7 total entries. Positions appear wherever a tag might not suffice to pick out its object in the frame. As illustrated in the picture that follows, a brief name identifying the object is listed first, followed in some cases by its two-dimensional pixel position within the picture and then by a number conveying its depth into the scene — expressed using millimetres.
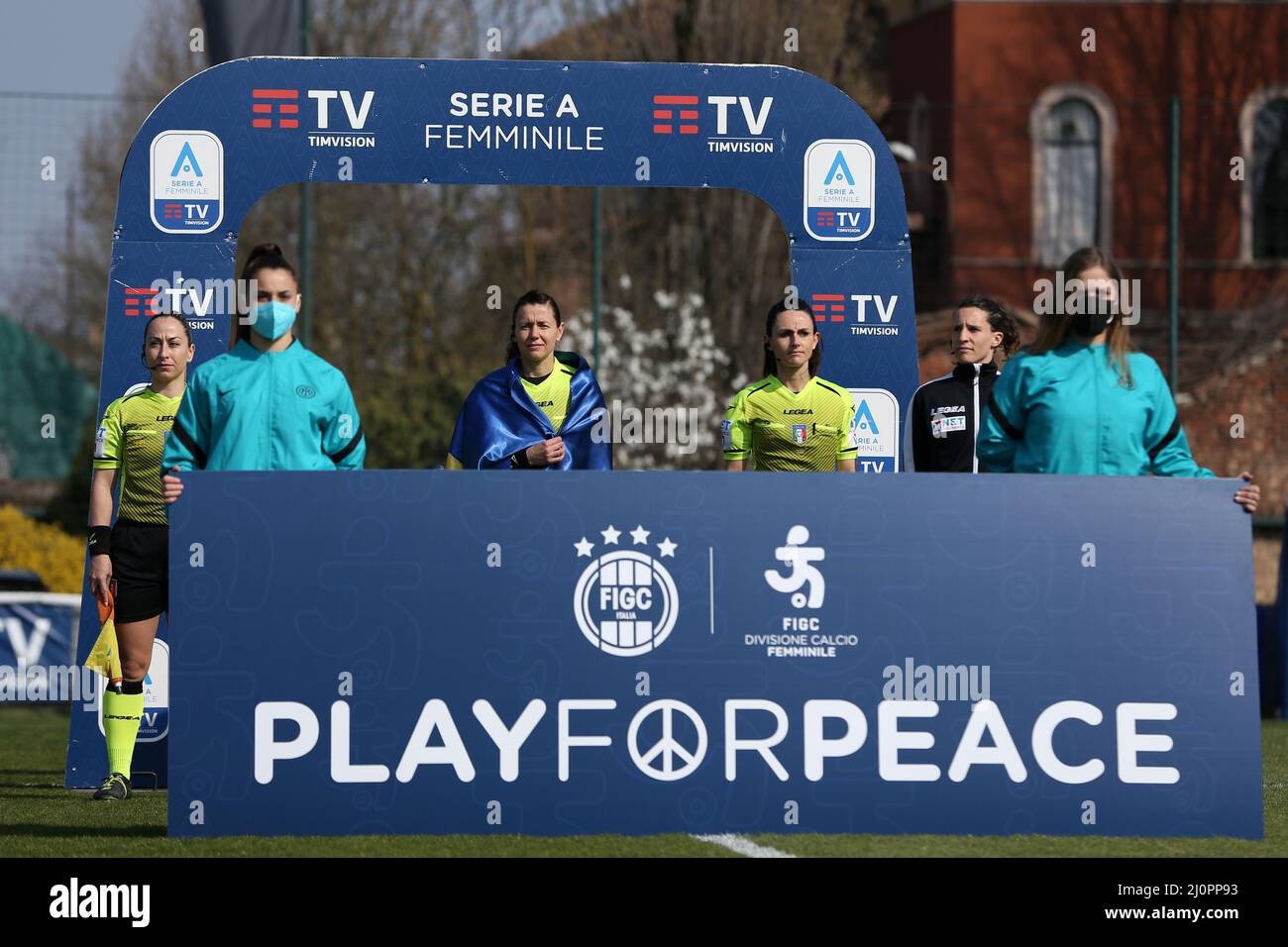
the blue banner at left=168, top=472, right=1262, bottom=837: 12750
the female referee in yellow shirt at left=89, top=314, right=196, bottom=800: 15898
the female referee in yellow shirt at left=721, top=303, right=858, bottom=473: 16531
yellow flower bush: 30062
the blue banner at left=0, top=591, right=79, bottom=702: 24891
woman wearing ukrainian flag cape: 17203
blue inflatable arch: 18734
